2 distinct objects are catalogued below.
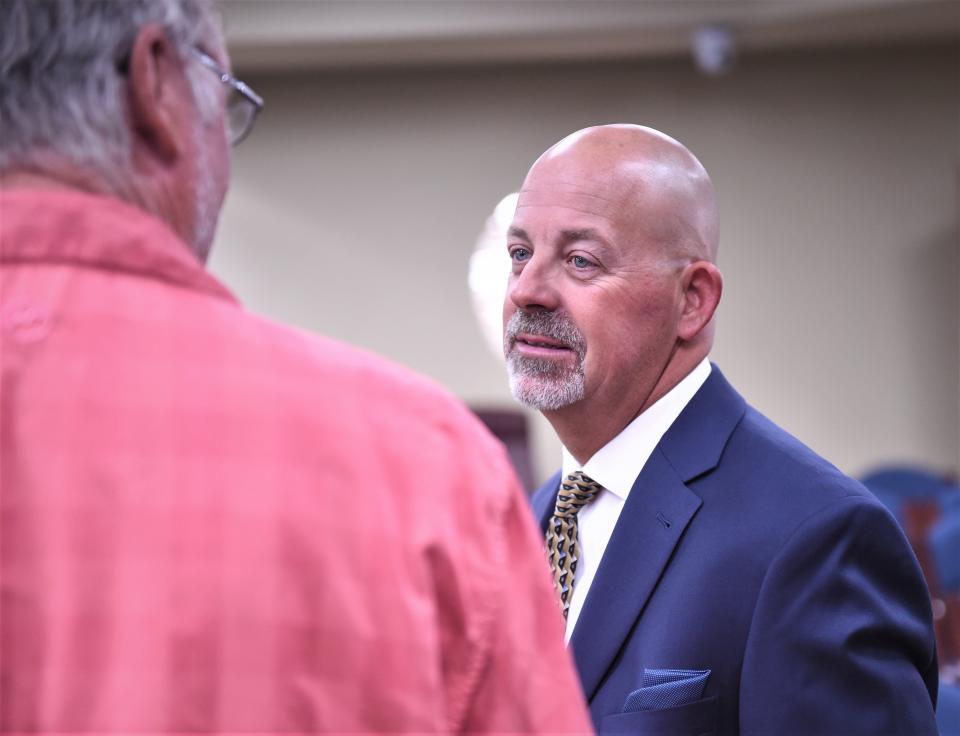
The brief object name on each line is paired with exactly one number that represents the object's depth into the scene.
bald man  2.41
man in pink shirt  1.79
